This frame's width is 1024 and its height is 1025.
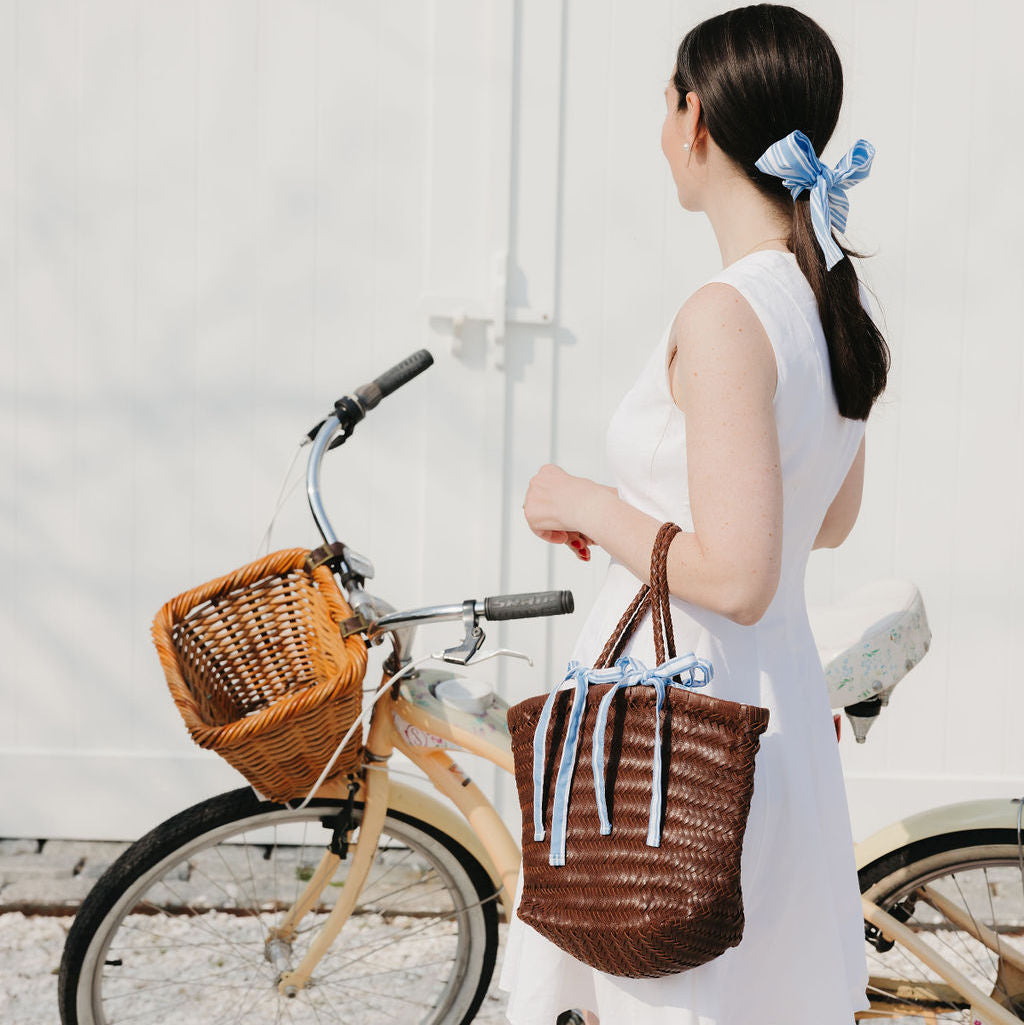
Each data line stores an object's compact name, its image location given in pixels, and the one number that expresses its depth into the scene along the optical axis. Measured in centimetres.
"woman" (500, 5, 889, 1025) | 305
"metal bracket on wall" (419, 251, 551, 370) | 537
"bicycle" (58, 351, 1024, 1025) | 369
